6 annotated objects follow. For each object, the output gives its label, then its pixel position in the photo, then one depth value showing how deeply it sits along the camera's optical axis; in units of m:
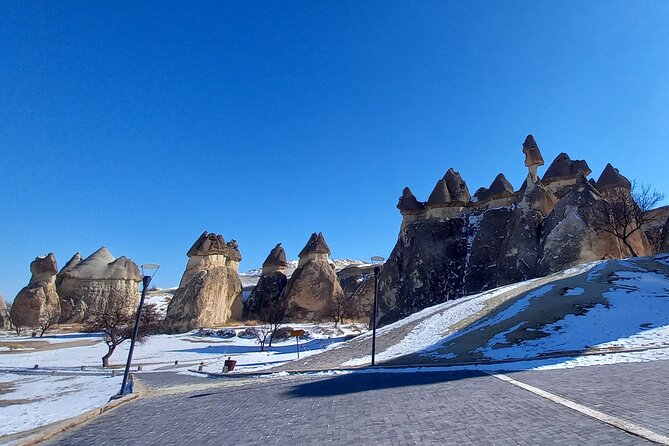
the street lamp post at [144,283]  11.94
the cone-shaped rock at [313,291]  49.31
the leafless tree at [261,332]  36.64
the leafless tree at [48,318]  43.14
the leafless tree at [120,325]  27.44
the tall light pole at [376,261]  15.90
